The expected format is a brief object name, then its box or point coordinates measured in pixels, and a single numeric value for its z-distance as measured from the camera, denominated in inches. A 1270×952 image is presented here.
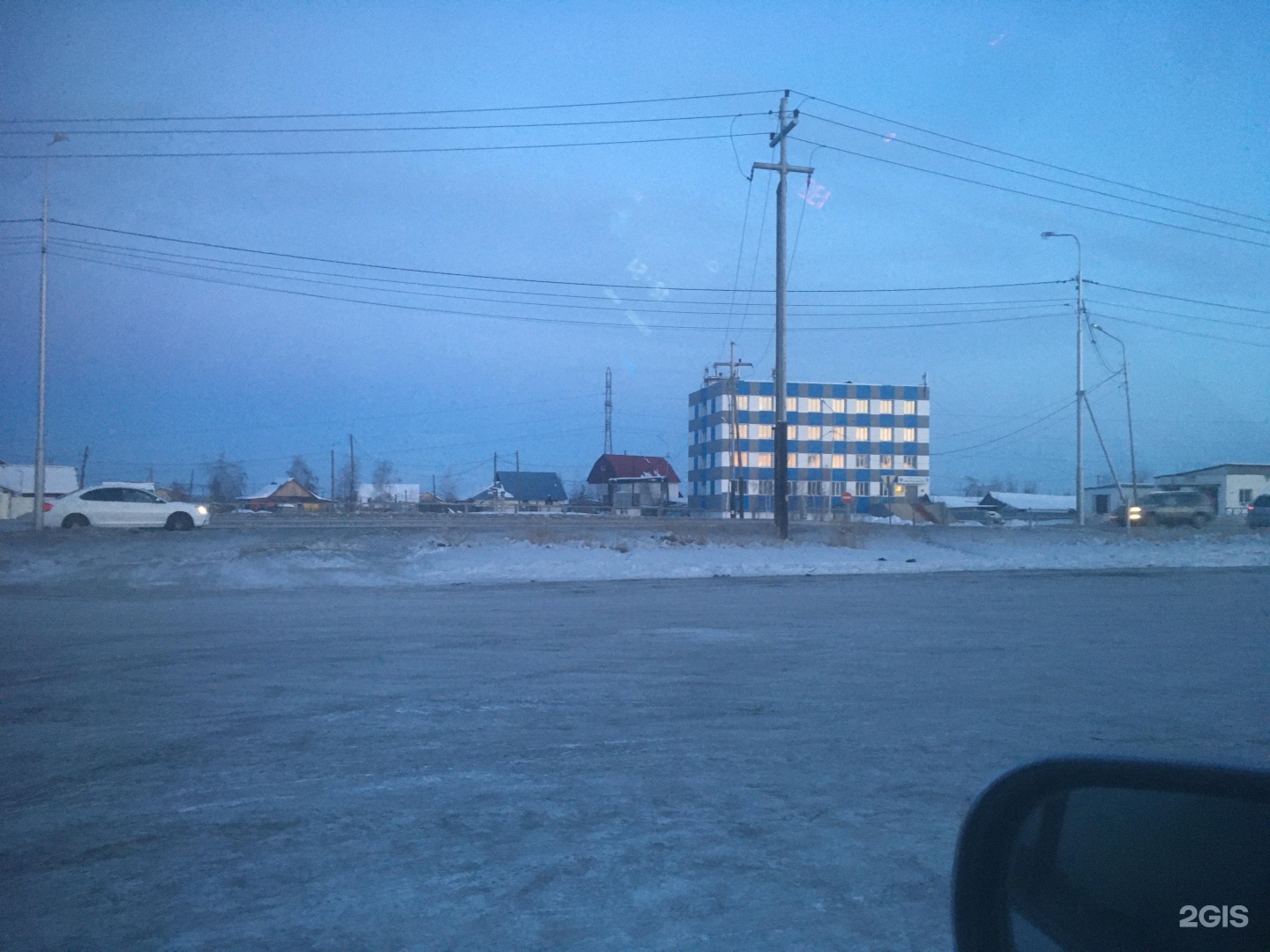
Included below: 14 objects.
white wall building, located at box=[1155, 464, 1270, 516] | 2301.9
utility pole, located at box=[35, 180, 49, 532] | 1074.7
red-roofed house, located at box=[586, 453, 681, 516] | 2935.5
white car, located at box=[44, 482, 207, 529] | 1142.3
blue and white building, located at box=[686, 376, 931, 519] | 2989.7
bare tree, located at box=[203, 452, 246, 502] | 3501.5
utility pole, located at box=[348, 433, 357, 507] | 3594.5
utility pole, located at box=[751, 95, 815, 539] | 1136.8
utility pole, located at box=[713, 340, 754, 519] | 2171.5
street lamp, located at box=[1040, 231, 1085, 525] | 1652.3
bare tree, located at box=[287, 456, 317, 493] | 3799.2
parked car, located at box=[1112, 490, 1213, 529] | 1646.2
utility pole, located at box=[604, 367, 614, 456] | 2849.4
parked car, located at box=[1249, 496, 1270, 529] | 1594.5
